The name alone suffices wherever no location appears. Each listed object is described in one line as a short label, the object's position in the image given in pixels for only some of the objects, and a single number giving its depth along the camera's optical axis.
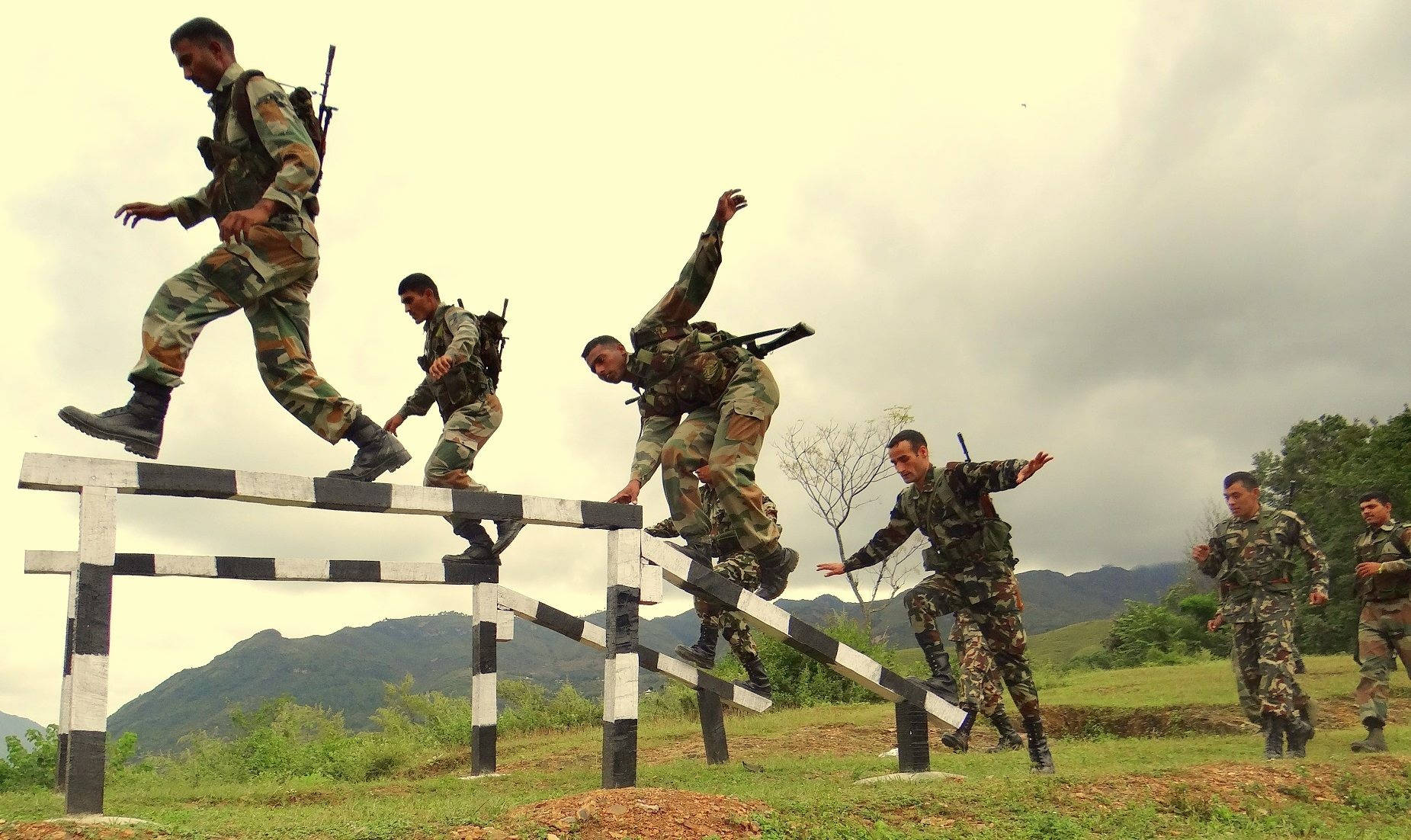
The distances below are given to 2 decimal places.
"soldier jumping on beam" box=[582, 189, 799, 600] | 6.54
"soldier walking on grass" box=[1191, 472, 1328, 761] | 8.45
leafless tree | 29.58
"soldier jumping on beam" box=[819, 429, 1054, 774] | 7.13
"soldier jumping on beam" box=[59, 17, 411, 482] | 4.92
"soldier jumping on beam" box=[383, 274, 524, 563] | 7.76
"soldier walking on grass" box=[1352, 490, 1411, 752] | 9.16
